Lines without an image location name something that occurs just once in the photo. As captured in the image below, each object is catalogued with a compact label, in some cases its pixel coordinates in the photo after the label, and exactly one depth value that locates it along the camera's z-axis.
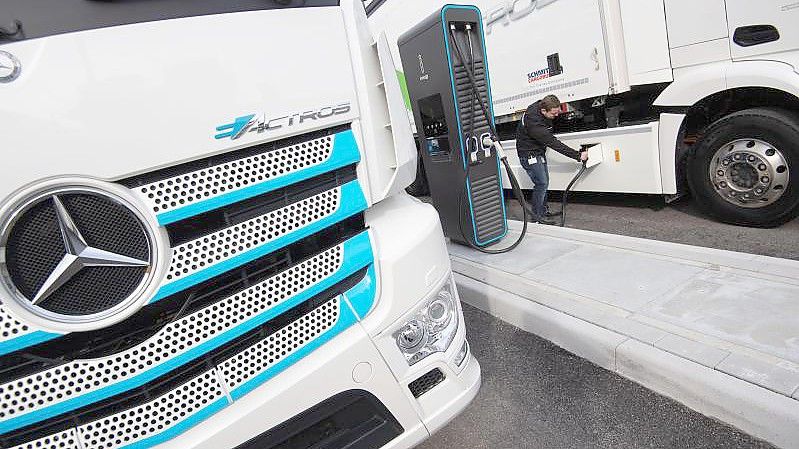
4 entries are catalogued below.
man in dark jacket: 5.27
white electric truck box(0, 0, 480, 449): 1.22
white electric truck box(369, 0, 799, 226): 3.94
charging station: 4.18
